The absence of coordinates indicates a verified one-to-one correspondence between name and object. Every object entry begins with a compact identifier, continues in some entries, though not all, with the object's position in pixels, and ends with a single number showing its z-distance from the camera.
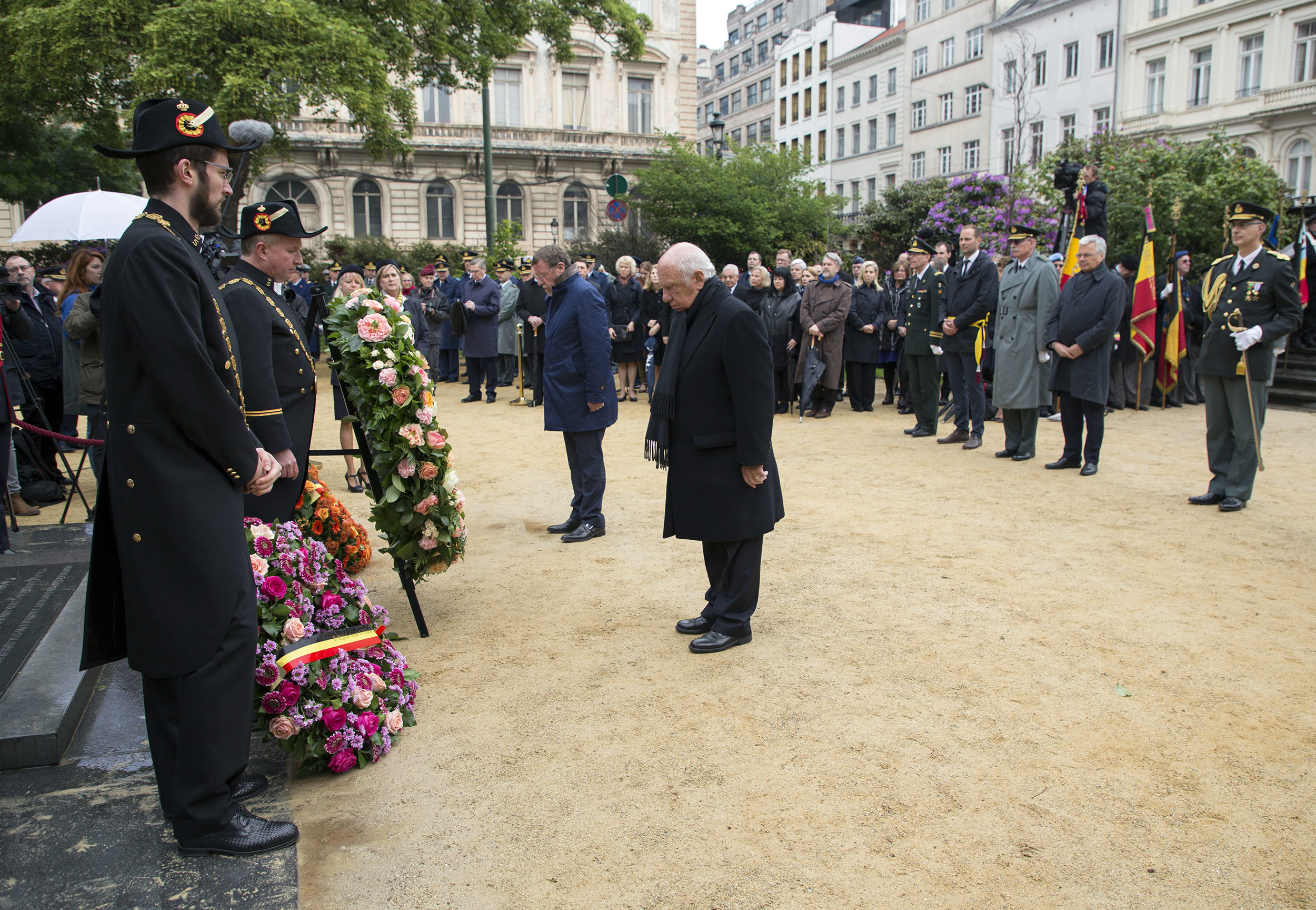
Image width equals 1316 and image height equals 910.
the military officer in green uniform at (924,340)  11.05
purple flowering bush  17.28
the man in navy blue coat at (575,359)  6.55
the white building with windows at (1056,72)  41.69
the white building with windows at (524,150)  40.47
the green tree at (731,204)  32.44
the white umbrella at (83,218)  8.41
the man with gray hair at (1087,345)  8.71
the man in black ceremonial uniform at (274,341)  4.05
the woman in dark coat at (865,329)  12.95
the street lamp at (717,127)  24.38
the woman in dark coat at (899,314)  13.28
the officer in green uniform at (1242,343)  7.25
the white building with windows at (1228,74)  33.94
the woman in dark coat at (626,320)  14.21
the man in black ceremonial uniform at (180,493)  2.69
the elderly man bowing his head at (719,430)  4.50
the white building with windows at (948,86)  49.50
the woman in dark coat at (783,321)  12.98
